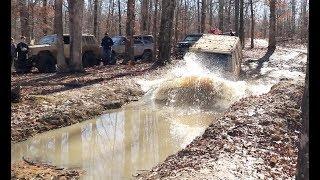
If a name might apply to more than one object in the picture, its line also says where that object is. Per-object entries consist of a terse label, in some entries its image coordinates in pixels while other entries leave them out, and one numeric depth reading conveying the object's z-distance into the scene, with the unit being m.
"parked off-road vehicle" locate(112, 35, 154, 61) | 28.04
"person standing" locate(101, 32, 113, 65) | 24.62
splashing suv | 18.92
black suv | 27.70
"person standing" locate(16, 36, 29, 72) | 20.52
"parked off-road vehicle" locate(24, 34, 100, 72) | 20.70
